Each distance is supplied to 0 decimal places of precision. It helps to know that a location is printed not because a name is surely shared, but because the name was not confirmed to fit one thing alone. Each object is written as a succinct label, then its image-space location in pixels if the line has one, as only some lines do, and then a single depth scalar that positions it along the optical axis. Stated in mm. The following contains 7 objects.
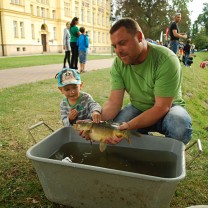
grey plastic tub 1790
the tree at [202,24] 70212
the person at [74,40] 9859
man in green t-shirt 2596
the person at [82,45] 10586
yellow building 33875
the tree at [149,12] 41219
